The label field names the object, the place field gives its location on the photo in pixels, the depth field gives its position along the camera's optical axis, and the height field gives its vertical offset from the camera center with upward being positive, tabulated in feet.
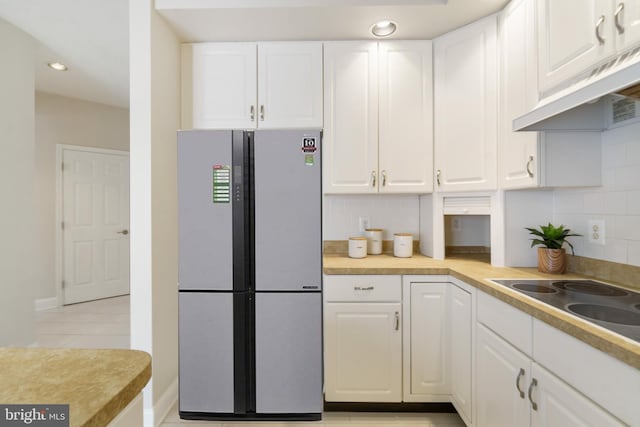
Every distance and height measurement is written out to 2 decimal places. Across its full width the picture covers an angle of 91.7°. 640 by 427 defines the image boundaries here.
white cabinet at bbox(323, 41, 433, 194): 7.00 +2.25
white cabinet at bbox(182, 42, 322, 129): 7.05 +2.86
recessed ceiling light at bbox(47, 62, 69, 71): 10.12 +4.92
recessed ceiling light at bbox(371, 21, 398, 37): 6.54 +3.98
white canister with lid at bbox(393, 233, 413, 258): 7.22 -0.78
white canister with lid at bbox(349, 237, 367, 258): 7.20 -0.82
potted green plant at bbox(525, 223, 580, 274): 5.36 -0.65
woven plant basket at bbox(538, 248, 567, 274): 5.35 -0.85
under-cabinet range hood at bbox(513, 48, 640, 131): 2.95 +1.37
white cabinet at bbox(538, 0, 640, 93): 3.49 +2.24
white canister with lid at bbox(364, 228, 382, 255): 7.68 -0.73
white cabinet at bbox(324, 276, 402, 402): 6.02 -2.47
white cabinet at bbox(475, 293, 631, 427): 3.01 -1.99
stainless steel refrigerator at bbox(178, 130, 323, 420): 5.93 -1.13
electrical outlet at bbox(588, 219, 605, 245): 4.98 -0.32
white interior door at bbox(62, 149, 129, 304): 13.12 -0.47
